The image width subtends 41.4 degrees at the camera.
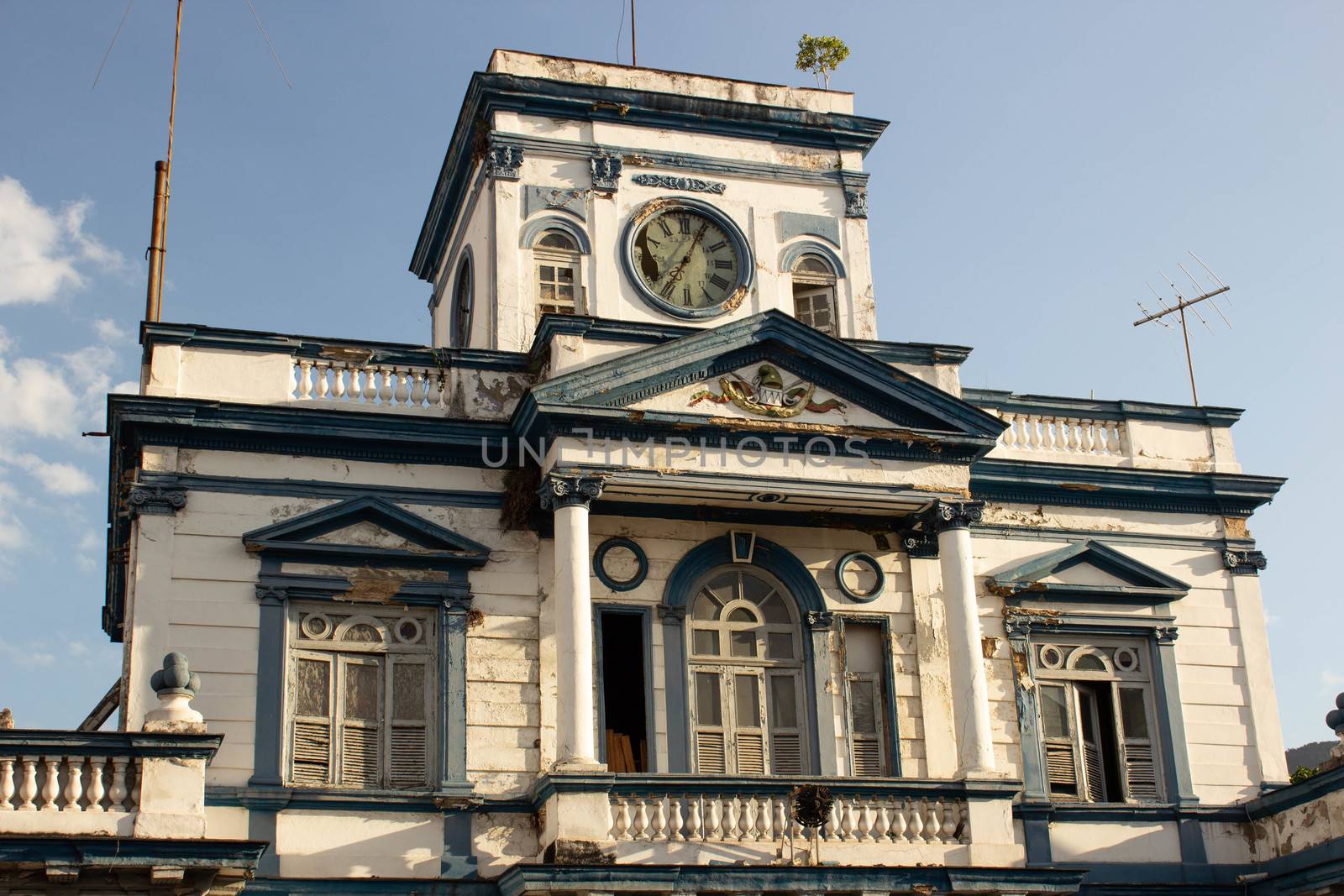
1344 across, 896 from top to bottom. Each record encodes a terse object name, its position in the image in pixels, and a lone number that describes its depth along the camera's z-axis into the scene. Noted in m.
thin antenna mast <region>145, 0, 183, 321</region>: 22.33
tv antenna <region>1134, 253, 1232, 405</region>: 22.86
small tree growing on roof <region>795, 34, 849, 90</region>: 23.61
